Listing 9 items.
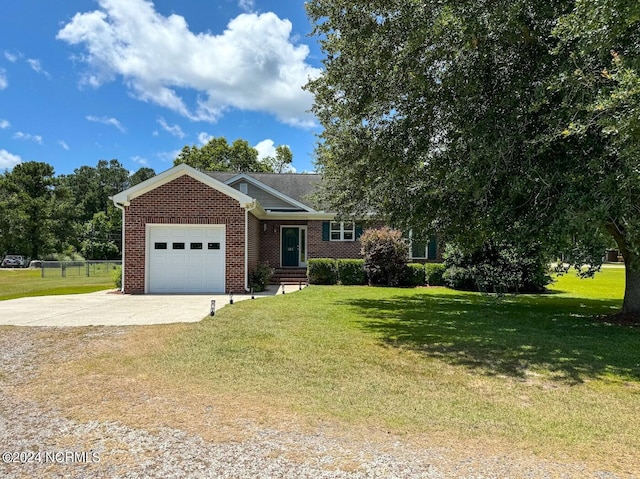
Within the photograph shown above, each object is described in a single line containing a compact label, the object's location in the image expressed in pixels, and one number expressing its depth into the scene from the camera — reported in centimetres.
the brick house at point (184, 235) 1457
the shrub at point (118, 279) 1558
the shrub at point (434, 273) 1836
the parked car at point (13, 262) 4003
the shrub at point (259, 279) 1552
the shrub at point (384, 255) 1766
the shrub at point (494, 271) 1587
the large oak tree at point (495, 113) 605
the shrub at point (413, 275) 1819
